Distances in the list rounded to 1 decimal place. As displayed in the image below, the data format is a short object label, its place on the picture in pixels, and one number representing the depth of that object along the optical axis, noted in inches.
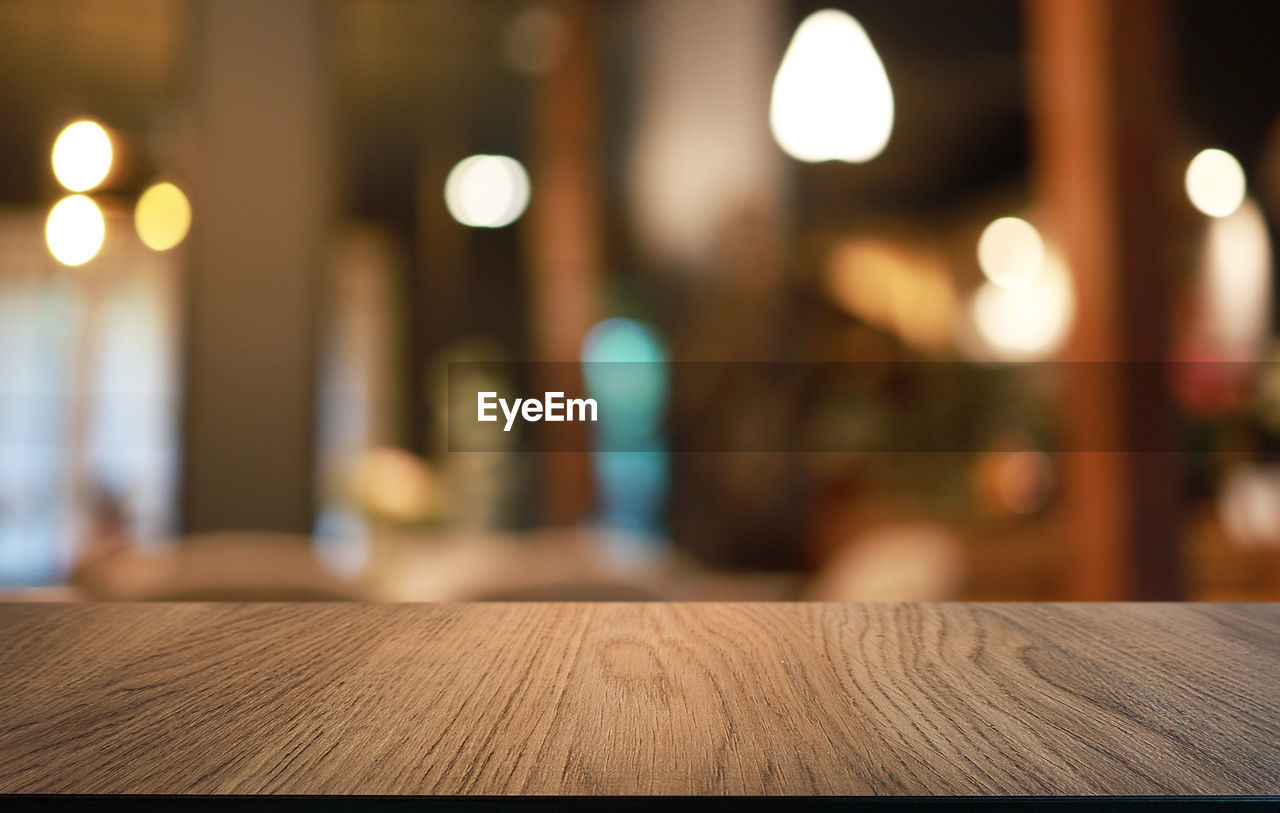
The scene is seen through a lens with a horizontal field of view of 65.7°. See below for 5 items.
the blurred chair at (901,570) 79.3
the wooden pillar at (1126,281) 77.1
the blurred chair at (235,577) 46.6
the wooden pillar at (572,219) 166.7
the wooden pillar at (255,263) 103.7
